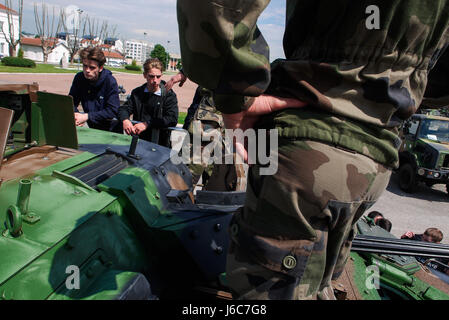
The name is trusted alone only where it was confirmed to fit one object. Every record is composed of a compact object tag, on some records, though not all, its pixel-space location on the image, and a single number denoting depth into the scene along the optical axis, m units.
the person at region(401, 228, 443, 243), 4.47
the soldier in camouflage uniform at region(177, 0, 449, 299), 1.22
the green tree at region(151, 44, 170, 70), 64.81
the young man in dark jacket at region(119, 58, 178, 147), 4.85
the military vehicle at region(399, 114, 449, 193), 8.83
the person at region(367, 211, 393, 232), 4.90
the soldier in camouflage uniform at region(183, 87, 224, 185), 5.11
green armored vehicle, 1.52
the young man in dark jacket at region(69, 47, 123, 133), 4.61
